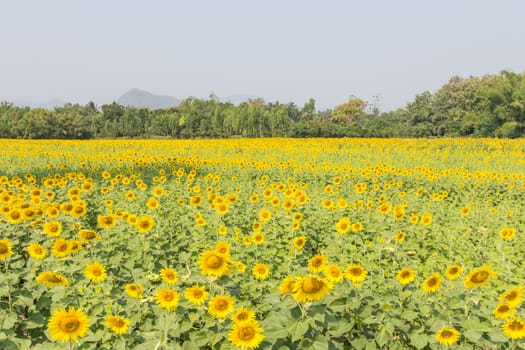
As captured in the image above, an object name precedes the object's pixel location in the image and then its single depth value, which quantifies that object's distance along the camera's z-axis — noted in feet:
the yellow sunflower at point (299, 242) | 9.48
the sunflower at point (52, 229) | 10.54
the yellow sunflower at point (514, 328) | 5.66
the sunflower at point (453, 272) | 7.25
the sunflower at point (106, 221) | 11.21
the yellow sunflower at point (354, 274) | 6.37
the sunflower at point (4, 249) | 7.37
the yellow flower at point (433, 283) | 6.75
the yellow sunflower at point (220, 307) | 5.47
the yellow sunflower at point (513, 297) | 6.19
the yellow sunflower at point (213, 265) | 6.08
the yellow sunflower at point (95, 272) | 7.66
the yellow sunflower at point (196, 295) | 5.82
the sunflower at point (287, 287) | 5.60
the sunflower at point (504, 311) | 5.92
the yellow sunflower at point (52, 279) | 6.73
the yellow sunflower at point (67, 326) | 5.14
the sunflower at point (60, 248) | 8.71
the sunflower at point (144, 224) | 10.74
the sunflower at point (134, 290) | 6.50
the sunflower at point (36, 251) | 8.70
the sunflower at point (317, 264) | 6.17
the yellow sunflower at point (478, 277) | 6.35
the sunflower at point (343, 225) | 11.44
